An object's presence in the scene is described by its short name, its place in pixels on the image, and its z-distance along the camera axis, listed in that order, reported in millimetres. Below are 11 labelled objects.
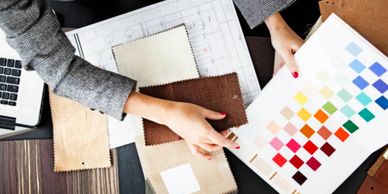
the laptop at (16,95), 834
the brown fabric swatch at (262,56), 852
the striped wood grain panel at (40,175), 843
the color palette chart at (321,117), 732
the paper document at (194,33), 852
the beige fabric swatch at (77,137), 834
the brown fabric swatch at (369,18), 747
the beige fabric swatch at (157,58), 827
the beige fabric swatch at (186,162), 809
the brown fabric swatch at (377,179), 770
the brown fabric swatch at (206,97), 760
